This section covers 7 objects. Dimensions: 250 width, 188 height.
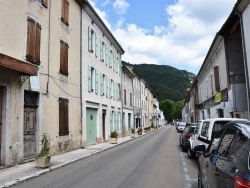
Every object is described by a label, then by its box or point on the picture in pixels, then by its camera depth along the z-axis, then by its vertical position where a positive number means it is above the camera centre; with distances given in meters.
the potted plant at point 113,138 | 16.50 -2.11
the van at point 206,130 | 7.16 -0.74
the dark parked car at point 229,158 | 2.05 -0.61
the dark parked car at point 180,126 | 32.26 -2.41
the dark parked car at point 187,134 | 11.29 -1.35
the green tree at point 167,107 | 94.39 +2.21
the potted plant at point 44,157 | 7.45 -1.64
